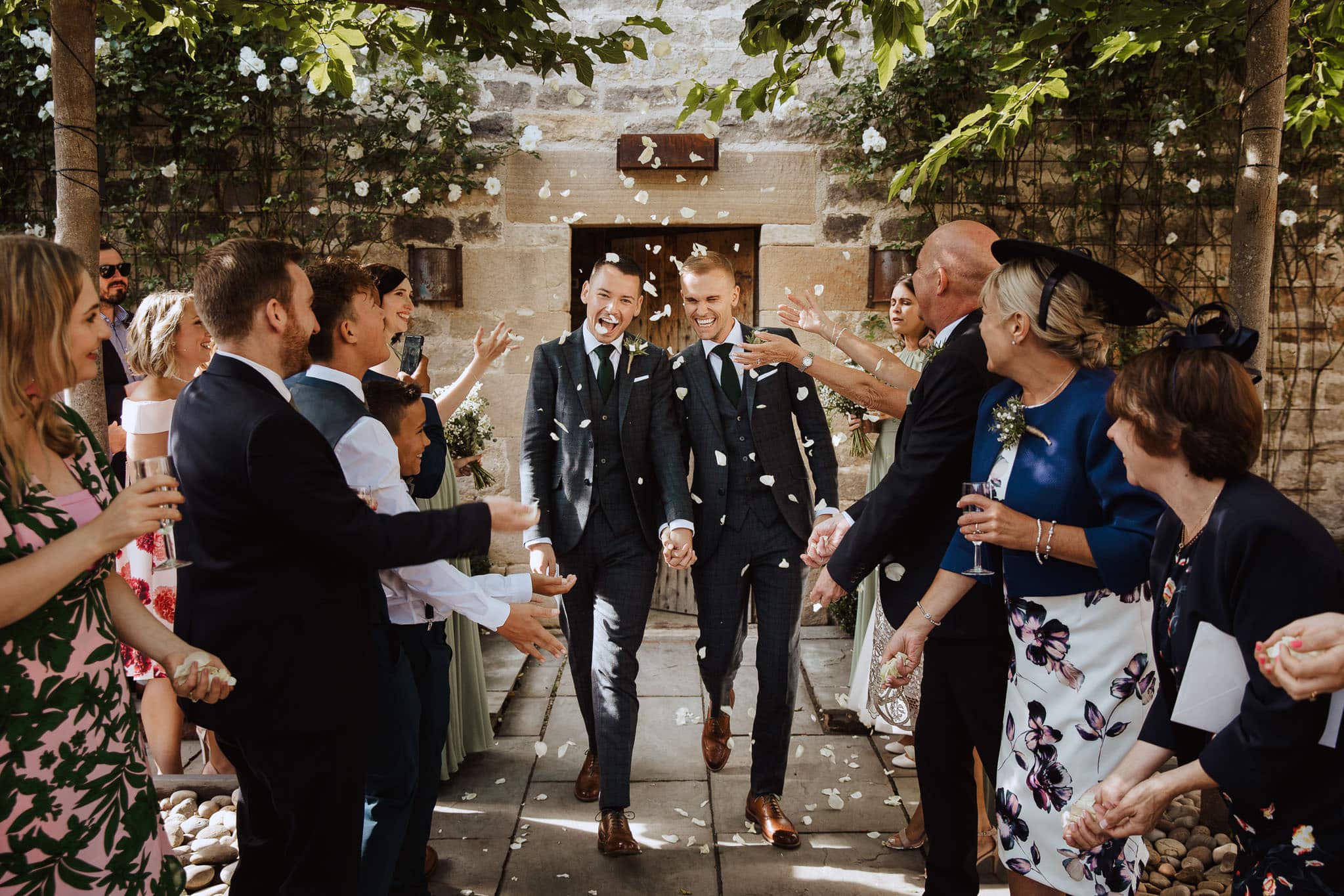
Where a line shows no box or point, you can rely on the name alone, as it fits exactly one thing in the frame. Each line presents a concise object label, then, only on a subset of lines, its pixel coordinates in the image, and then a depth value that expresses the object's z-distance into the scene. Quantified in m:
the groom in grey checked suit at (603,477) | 3.33
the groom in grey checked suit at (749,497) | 3.29
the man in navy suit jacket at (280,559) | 1.88
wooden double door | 5.78
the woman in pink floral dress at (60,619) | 1.56
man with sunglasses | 4.16
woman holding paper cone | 1.45
